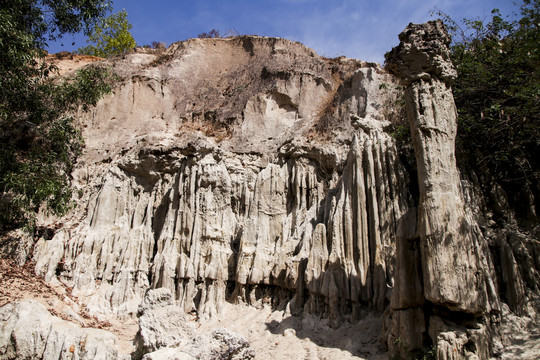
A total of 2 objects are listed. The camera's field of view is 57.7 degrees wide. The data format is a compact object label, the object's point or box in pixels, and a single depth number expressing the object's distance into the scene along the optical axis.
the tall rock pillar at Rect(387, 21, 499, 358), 11.14
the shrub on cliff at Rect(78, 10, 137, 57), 36.56
